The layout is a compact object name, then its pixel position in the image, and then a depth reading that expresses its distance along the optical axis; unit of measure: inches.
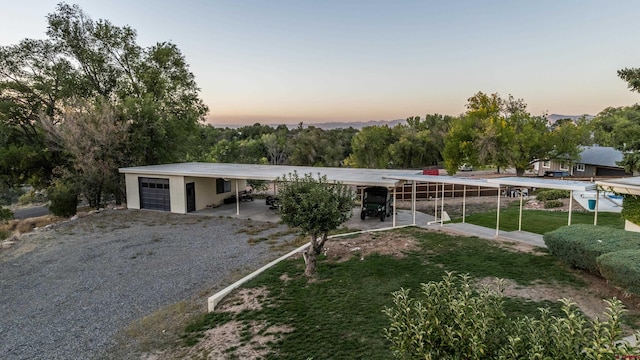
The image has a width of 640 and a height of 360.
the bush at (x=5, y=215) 685.7
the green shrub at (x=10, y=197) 955.4
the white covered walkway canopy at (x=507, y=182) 394.0
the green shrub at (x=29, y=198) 1023.3
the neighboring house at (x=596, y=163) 1315.2
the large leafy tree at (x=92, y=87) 844.0
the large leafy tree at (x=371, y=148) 1770.4
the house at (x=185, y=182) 706.8
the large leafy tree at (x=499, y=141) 1202.6
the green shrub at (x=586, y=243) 286.3
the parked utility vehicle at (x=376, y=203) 611.8
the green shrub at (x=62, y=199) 753.0
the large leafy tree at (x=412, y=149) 1765.5
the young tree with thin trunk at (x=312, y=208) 335.9
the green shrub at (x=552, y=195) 852.0
